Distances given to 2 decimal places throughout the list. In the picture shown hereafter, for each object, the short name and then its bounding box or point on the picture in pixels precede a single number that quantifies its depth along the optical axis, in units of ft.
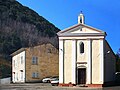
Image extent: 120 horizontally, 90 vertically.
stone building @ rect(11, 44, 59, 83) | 130.22
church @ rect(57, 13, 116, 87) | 94.08
